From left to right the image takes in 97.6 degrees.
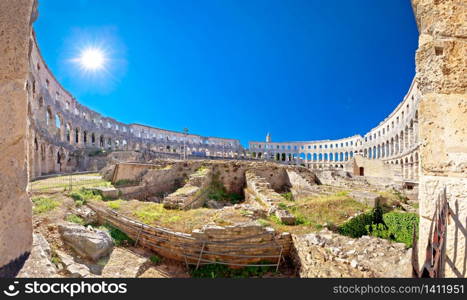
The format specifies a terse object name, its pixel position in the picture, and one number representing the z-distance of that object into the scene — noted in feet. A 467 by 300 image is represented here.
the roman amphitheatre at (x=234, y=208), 6.39
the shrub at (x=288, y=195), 52.60
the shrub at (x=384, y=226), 26.71
